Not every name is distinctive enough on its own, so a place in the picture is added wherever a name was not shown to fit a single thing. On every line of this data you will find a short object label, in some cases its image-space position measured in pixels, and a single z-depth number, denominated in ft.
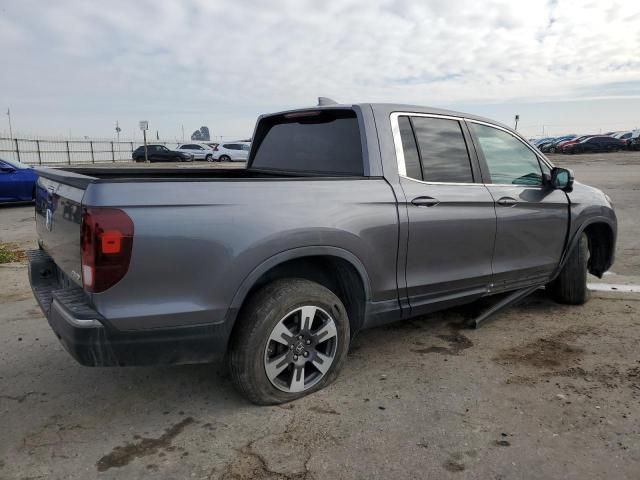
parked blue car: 40.14
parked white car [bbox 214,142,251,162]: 124.67
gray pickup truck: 8.36
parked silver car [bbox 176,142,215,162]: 135.13
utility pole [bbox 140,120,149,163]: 98.30
